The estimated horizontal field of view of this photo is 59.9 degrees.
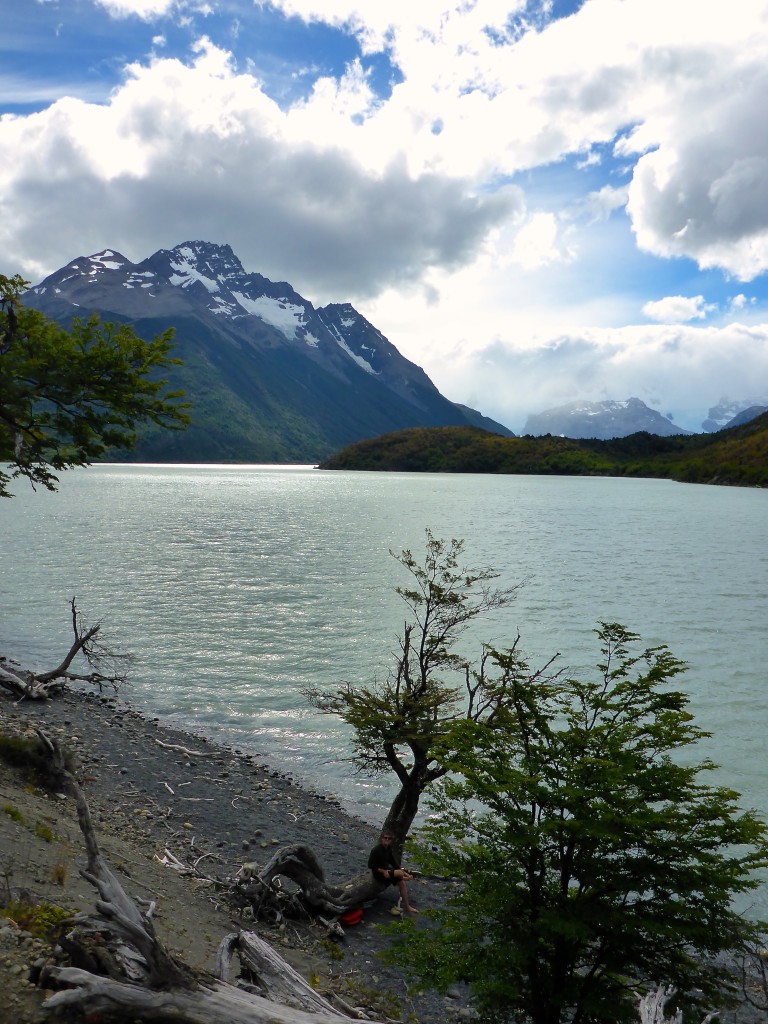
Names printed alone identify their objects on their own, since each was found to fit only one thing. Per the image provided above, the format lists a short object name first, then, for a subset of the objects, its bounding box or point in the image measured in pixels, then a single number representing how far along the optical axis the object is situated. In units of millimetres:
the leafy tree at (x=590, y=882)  8023
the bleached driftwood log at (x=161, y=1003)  6512
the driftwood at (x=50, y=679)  25766
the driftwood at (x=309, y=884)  13281
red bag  14258
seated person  14664
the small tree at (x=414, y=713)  15750
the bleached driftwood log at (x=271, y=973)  8188
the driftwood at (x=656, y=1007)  9055
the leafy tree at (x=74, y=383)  18562
